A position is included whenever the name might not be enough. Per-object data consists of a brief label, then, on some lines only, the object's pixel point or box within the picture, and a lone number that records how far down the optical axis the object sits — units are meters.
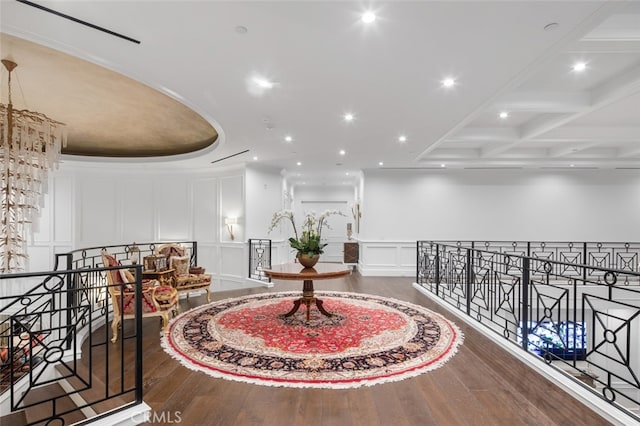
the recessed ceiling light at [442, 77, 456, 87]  3.35
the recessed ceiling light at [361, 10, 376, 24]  2.29
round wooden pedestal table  4.19
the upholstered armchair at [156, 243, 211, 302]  5.50
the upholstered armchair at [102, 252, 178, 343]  3.95
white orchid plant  4.53
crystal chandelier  4.15
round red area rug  3.01
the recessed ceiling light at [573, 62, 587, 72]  3.53
